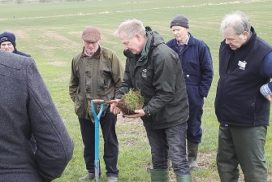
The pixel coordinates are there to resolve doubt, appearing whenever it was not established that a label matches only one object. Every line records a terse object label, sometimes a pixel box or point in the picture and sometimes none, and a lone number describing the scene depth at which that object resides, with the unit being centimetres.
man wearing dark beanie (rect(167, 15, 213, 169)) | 659
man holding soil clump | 505
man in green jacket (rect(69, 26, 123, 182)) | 613
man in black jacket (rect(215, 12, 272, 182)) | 466
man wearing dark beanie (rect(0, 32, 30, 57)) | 700
